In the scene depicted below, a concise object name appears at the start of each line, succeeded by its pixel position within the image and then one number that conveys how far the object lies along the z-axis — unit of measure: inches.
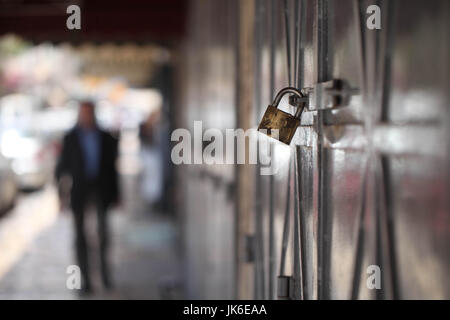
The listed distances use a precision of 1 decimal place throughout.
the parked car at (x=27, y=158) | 604.1
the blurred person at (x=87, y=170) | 289.3
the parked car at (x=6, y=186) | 481.4
